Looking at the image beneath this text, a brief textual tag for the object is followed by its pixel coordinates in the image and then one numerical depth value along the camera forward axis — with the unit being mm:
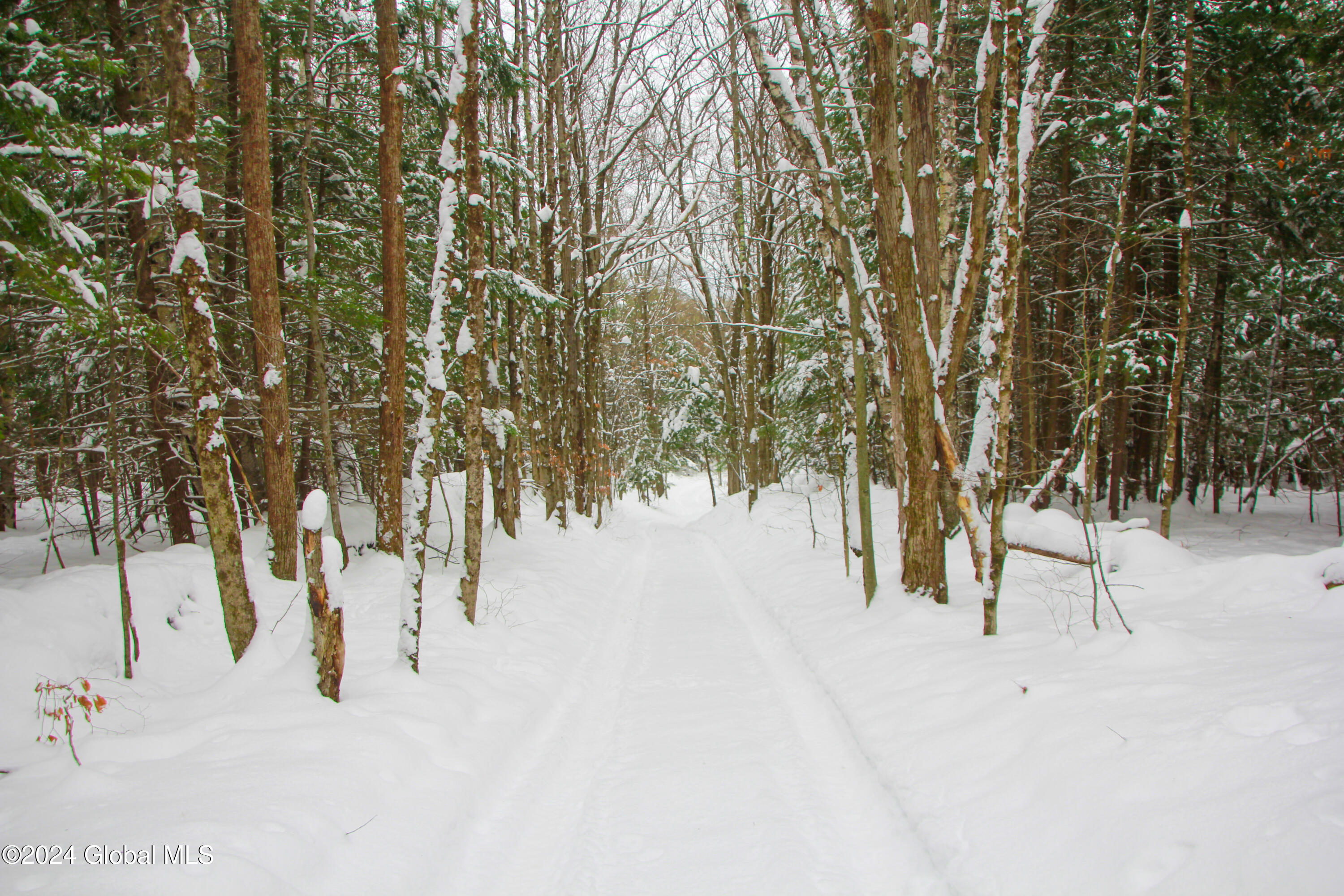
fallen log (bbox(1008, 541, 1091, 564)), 7795
